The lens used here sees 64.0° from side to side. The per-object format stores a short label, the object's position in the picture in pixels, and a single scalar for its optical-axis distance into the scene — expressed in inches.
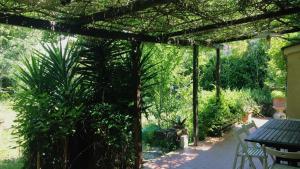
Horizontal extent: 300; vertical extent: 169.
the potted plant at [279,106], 324.3
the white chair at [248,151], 141.2
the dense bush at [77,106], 144.6
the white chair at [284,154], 106.4
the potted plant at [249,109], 335.3
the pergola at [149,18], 117.9
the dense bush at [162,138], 228.8
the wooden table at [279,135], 116.3
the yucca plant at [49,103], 143.2
